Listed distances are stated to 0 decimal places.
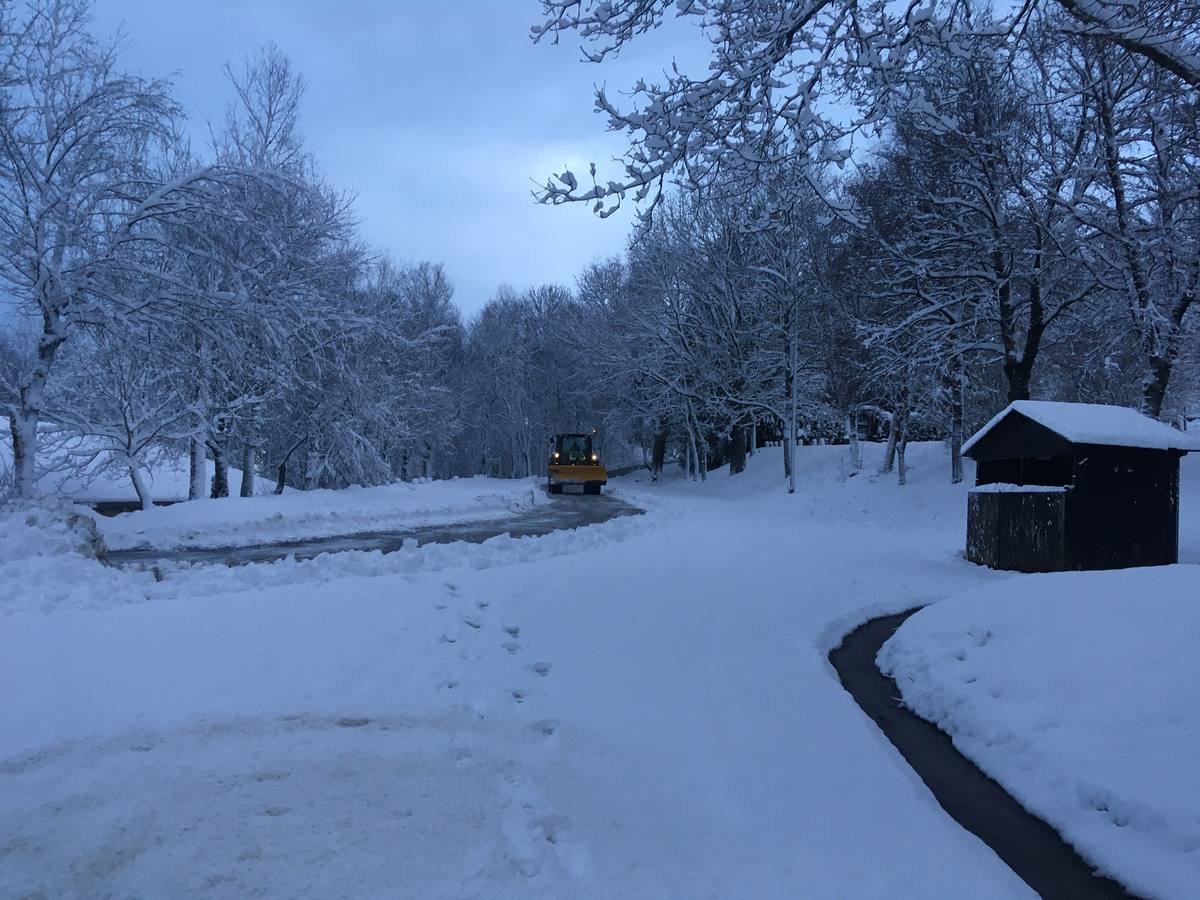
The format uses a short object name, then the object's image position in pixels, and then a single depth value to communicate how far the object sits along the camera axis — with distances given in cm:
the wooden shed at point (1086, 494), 1141
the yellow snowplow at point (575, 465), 3406
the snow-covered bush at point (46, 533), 858
